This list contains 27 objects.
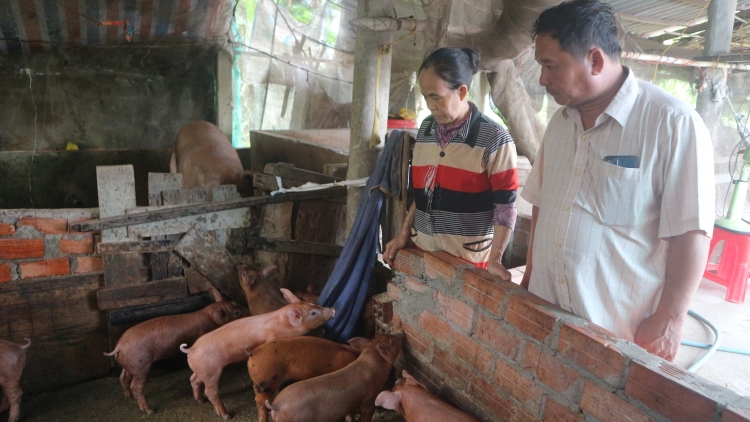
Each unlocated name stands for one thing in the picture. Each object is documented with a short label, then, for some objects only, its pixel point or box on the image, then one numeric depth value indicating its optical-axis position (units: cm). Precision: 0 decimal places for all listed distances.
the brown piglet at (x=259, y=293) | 375
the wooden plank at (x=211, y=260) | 386
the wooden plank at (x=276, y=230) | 415
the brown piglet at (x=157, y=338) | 336
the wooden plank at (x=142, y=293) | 365
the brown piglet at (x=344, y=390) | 254
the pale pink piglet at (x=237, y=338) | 319
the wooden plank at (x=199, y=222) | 368
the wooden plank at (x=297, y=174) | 444
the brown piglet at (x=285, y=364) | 290
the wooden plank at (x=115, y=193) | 353
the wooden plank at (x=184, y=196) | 384
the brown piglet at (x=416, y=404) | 236
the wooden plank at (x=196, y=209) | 351
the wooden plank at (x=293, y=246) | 416
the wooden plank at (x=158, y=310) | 370
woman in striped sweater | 246
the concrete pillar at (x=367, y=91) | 339
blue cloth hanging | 342
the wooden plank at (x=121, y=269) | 364
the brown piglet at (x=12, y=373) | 312
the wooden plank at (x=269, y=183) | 426
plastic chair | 390
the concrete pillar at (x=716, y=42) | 536
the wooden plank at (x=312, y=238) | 425
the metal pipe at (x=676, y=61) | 475
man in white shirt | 167
